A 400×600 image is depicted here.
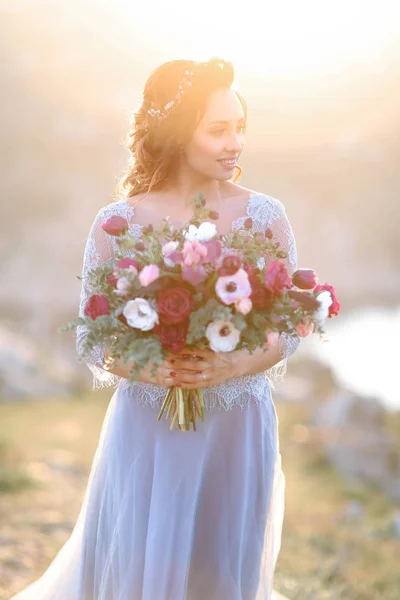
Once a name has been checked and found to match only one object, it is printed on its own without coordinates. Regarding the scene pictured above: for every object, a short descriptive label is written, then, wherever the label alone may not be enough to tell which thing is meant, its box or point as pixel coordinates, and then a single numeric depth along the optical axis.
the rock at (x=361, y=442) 7.20
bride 2.74
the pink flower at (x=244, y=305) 2.19
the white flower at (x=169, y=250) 2.24
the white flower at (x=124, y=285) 2.25
